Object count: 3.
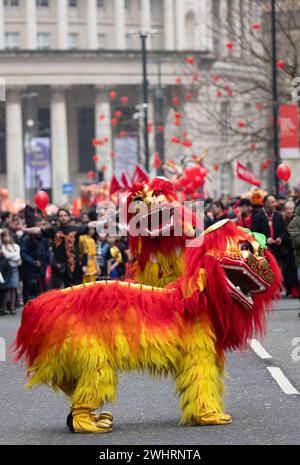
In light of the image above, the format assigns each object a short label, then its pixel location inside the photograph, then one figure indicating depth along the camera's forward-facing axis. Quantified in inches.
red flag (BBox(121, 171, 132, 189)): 1190.9
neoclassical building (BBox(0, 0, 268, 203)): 3791.8
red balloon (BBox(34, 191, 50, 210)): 1138.7
